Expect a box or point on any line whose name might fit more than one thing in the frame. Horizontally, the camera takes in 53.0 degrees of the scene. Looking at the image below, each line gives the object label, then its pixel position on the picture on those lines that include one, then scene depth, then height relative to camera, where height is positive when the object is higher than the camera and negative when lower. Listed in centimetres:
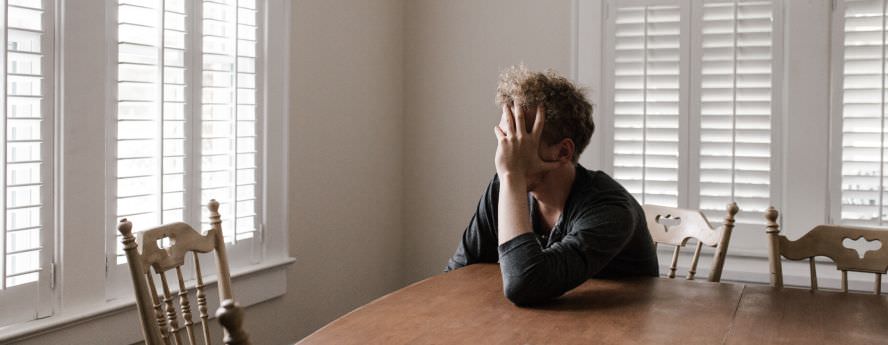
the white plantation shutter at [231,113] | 300 +12
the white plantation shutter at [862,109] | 340 +18
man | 194 -13
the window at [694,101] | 361 +21
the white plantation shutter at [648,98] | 372 +23
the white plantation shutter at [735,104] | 360 +20
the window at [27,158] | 228 -4
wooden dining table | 167 -34
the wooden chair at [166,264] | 170 -25
